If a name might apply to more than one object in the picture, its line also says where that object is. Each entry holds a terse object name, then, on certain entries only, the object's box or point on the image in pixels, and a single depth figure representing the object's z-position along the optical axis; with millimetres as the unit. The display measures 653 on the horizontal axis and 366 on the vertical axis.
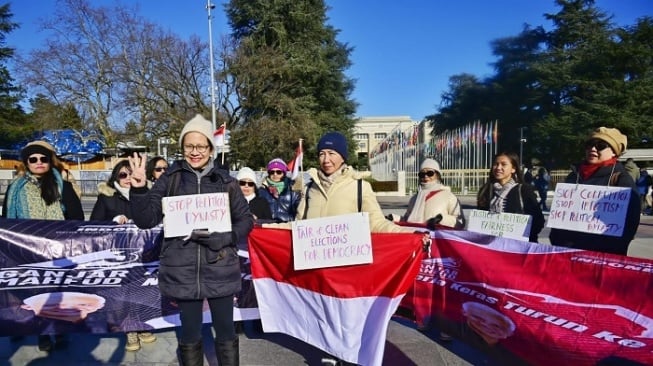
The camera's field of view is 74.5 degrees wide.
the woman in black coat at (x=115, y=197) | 4270
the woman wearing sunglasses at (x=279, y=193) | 5020
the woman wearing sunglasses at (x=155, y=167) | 5207
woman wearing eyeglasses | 2688
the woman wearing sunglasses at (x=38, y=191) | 3766
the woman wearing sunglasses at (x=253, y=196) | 4746
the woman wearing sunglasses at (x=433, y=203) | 4172
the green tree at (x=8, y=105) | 37281
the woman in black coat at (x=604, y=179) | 3111
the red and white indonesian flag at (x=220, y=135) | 13663
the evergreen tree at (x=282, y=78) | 28156
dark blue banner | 3658
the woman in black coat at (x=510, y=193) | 3883
